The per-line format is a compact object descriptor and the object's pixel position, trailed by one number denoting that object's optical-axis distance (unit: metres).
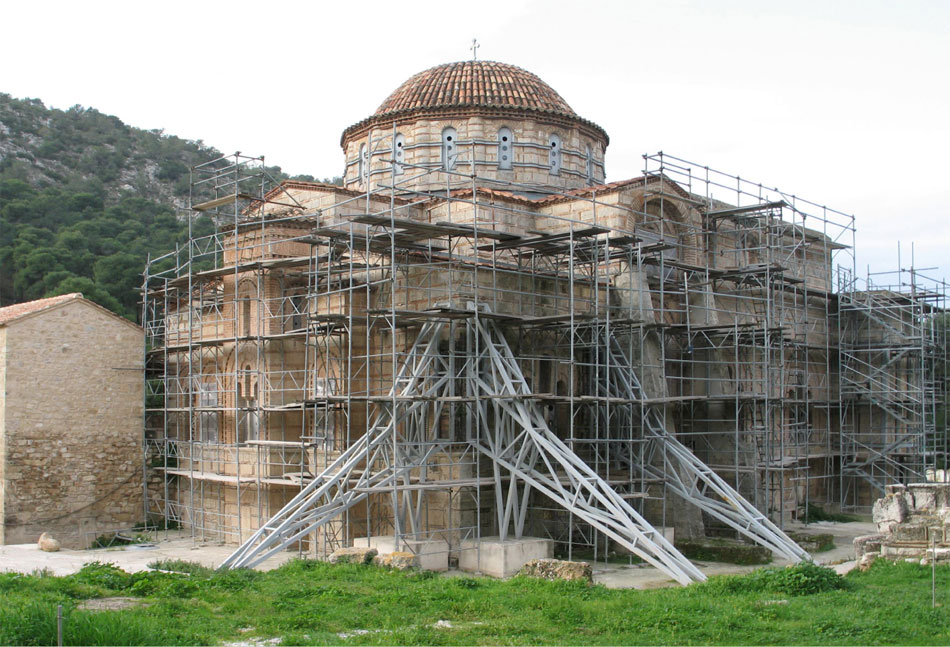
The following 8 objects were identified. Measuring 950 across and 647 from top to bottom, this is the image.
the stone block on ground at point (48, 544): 17.16
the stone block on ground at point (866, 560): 13.25
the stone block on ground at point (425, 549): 14.65
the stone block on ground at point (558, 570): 12.73
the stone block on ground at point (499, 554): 14.63
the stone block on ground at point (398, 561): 13.48
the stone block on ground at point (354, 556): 13.91
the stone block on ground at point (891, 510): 14.87
